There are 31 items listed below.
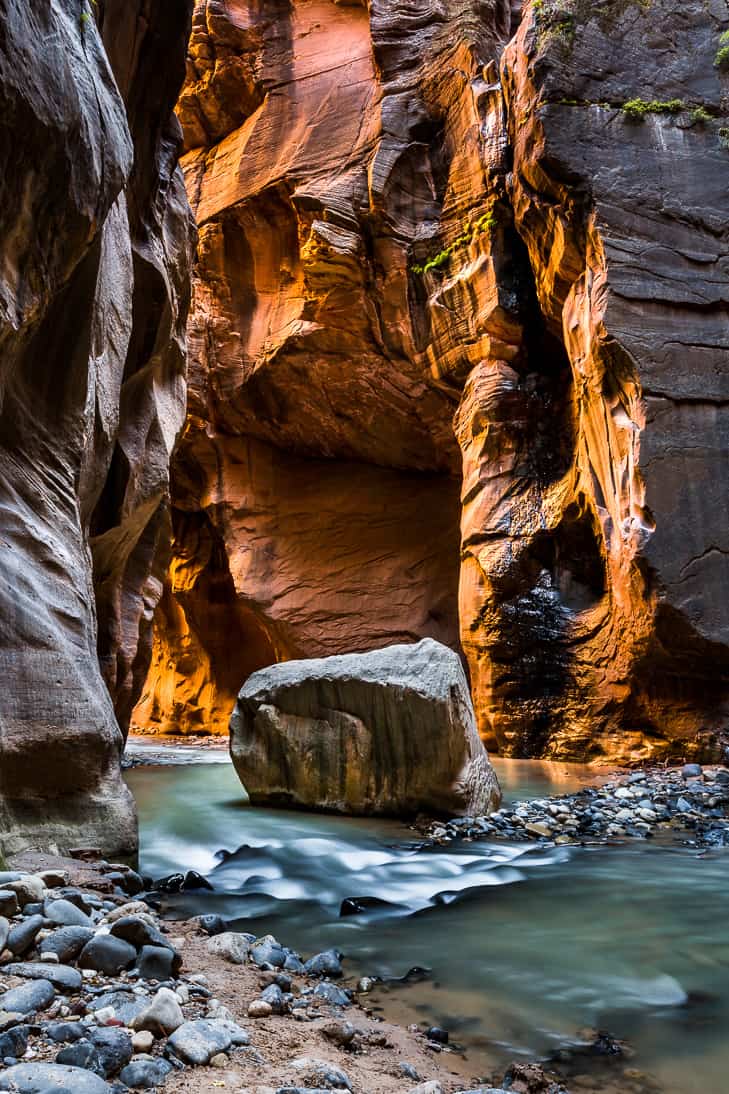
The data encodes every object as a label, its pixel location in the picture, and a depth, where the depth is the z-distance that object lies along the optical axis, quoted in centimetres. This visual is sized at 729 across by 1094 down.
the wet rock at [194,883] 434
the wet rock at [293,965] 304
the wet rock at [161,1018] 213
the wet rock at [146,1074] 187
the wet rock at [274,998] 253
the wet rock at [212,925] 346
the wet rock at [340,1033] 236
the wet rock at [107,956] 255
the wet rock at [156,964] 257
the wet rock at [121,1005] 217
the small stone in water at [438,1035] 250
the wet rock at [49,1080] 170
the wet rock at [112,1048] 190
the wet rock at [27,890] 294
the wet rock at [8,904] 280
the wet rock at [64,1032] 198
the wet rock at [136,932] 275
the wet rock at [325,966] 305
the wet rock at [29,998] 213
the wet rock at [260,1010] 247
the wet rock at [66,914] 283
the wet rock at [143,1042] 201
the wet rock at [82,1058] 187
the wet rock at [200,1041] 203
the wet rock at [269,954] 305
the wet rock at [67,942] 258
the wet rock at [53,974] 233
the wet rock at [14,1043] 186
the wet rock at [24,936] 254
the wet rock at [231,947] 302
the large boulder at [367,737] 605
